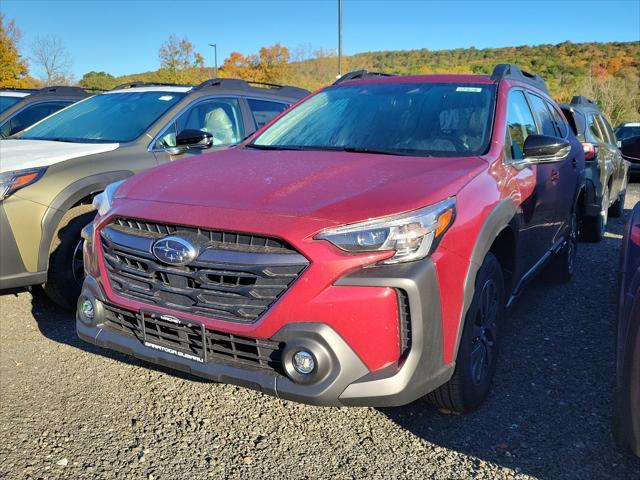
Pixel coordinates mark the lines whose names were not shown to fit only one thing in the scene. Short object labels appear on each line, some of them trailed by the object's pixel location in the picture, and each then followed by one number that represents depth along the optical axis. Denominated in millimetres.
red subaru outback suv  2217
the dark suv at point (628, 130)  13320
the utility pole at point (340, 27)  22547
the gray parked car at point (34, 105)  7371
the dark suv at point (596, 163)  6055
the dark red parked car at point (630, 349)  1953
